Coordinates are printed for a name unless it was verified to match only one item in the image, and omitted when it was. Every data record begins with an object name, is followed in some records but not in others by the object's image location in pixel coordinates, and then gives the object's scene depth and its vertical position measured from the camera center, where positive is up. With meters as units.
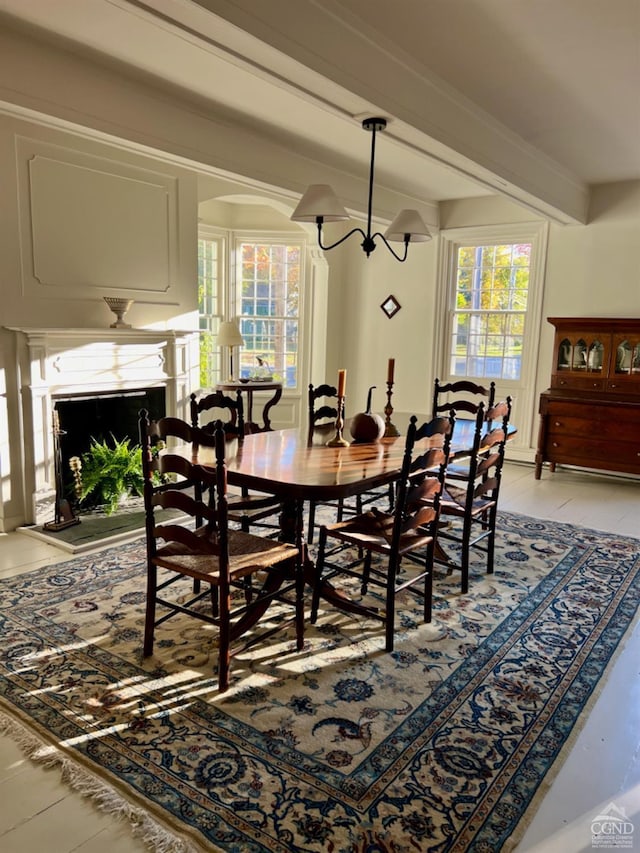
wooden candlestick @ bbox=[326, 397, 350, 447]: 3.44 -0.59
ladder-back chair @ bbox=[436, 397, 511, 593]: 3.38 -0.95
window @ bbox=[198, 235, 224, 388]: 6.81 +0.29
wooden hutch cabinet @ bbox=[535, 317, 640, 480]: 5.56 -0.56
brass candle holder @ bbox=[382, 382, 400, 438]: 3.87 -0.60
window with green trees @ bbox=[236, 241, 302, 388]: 7.16 +0.27
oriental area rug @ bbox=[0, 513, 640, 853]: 1.80 -1.39
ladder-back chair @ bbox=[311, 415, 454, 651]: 2.70 -0.95
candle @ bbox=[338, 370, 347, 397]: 3.35 -0.27
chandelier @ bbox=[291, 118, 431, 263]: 3.42 +0.69
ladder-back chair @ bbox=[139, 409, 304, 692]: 2.37 -0.93
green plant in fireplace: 4.45 -1.08
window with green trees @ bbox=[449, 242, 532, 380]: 6.64 +0.27
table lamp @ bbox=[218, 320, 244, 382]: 6.20 -0.07
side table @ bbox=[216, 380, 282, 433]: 5.49 -0.55
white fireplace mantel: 4.11 -0.33
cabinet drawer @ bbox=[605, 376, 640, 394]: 5.58 -0.43
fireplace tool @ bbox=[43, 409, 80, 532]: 4.18 -1.21
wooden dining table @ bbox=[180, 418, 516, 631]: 2.58 -0.63
